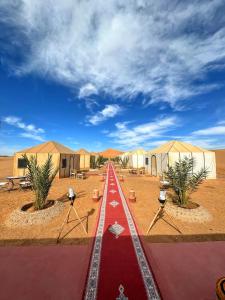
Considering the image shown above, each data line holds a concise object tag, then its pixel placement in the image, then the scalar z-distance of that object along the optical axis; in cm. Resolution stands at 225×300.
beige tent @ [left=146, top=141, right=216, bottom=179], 1379
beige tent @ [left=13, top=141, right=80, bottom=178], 1447
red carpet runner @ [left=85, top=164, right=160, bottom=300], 243
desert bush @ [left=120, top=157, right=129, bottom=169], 2938
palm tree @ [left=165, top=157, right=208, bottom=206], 606
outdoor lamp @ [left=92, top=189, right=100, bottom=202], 751
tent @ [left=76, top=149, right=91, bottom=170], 2739
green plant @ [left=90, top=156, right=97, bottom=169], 2896
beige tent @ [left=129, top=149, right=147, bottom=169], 2715
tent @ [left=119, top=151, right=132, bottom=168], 2967
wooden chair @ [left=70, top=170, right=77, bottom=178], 1560
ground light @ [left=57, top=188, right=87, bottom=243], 460
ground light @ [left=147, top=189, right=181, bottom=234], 425
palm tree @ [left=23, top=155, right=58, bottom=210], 582
